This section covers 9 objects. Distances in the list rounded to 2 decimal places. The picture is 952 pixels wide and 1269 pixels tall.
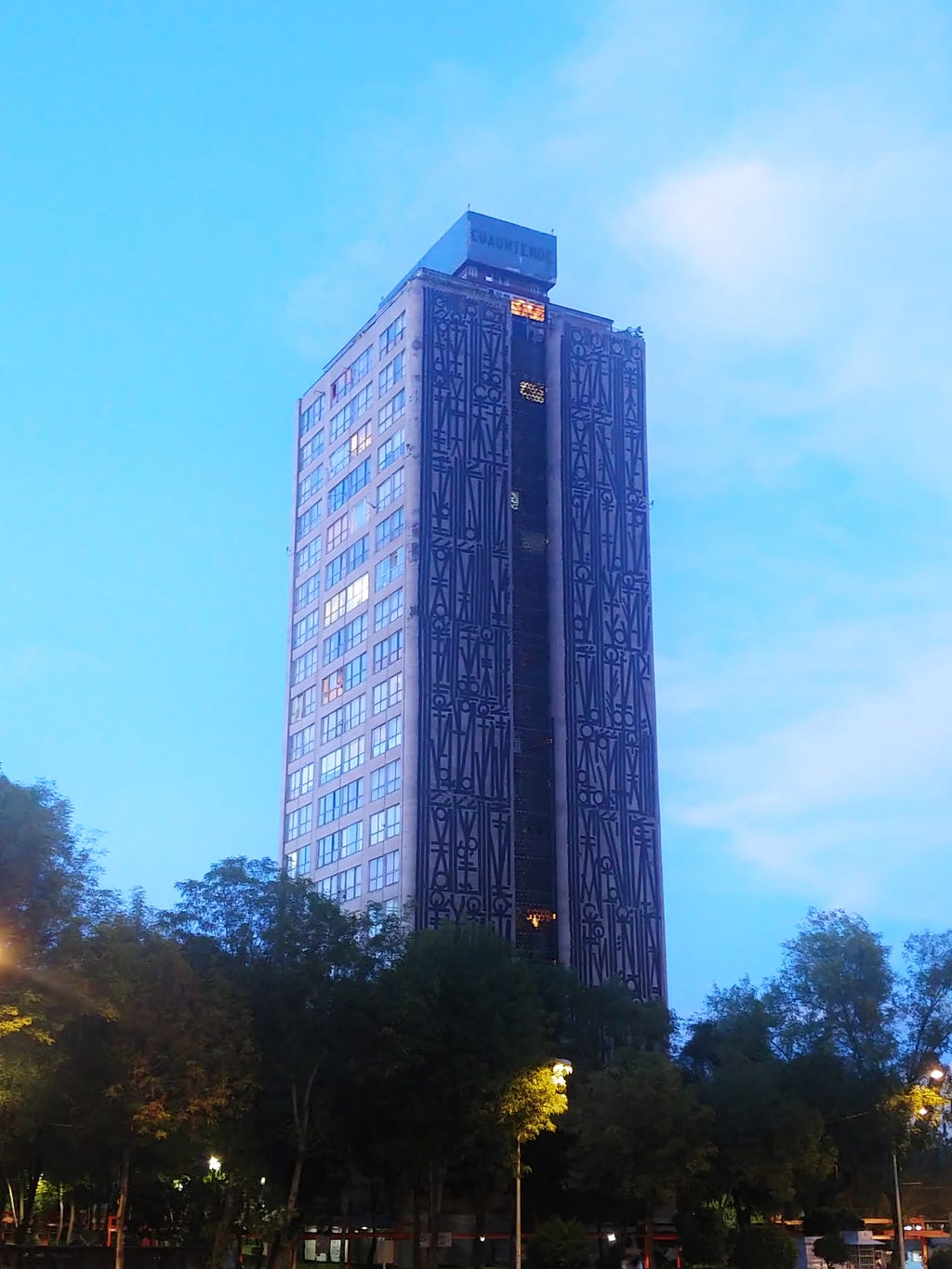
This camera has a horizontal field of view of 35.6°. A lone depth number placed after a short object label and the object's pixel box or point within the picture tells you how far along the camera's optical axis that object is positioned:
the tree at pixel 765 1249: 73.69
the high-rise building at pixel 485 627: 115.06
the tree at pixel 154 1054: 54.72
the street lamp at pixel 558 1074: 56.25
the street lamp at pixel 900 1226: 59.50
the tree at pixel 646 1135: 71.81
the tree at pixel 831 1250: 75.75
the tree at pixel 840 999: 81.94
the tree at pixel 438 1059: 65.06
